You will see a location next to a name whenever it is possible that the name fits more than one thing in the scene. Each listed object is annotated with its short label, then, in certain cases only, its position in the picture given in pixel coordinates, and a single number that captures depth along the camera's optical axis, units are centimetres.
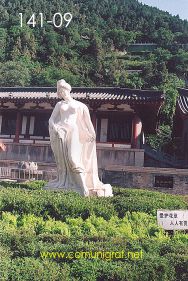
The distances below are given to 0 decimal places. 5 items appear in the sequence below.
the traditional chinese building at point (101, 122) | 1939
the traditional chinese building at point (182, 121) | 2128
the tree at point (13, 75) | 4931
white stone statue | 1032
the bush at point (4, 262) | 432
